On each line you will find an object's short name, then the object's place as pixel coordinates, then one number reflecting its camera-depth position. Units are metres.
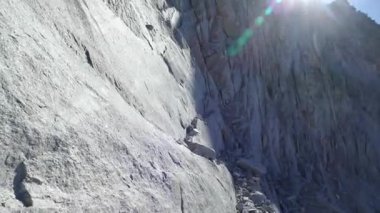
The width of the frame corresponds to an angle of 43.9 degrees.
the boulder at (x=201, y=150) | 6.14
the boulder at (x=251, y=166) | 8.29
